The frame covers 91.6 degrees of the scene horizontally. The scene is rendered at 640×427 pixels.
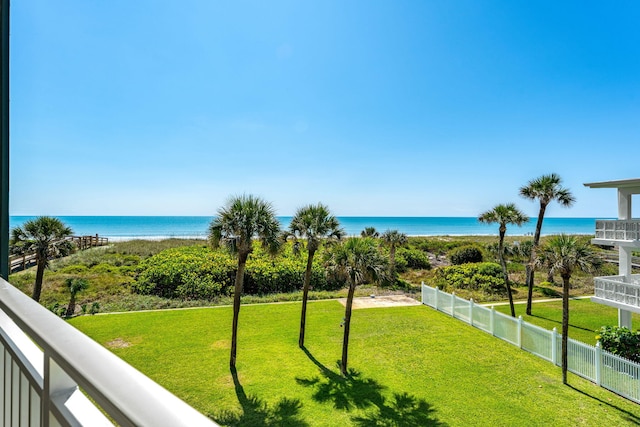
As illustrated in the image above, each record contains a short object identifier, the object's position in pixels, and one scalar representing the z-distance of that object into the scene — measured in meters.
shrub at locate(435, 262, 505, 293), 15.16
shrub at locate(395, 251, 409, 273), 18.83
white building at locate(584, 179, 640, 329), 7.58
